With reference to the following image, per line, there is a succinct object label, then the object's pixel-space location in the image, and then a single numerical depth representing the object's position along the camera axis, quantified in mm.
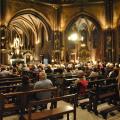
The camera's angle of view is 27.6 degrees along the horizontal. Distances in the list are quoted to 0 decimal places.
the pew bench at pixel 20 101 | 5883
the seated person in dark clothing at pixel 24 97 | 6598
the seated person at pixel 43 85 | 7359
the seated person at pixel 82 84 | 9678
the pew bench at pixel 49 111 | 5321
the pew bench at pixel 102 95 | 8312
